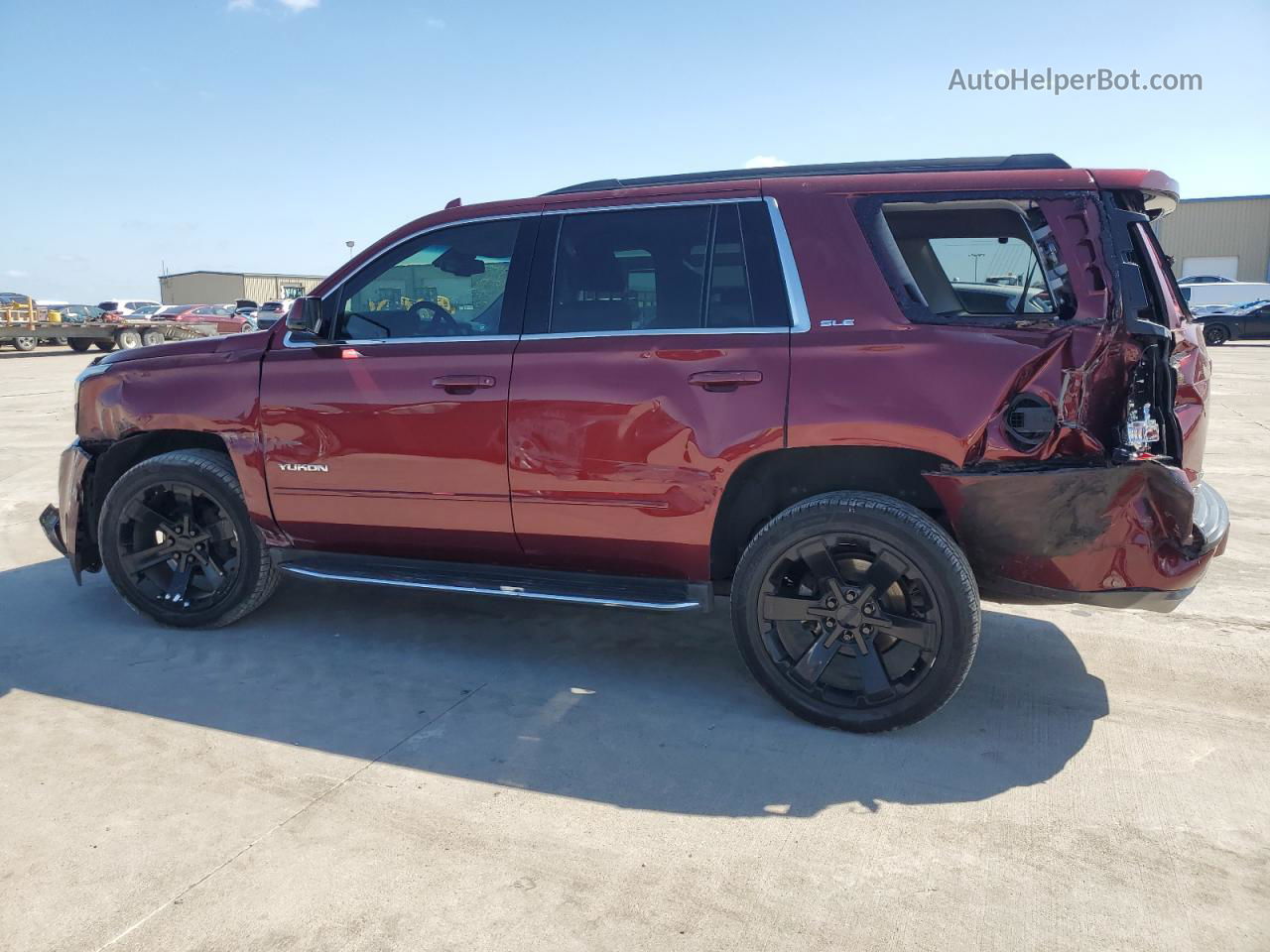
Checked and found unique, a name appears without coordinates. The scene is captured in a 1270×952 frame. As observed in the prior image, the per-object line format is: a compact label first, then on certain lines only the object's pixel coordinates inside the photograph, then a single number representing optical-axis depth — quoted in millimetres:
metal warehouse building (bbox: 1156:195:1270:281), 40094
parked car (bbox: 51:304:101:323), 27234
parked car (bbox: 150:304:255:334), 29328
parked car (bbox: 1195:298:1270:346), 26797
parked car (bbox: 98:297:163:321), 28516
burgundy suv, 3096
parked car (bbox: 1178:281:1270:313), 29766
